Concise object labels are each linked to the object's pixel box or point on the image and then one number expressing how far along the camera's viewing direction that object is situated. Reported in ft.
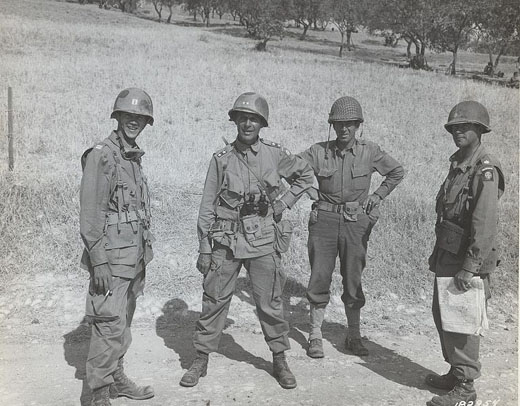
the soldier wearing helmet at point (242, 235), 14.92
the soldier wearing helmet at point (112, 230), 12.79
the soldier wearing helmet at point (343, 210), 17.12
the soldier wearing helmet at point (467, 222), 13.43
